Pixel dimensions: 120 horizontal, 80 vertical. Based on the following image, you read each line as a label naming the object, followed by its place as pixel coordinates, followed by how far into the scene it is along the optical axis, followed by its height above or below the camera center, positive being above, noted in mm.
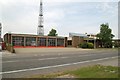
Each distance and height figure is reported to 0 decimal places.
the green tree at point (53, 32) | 34715 +3479
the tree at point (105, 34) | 30069 +2499
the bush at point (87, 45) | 26731 -1257
